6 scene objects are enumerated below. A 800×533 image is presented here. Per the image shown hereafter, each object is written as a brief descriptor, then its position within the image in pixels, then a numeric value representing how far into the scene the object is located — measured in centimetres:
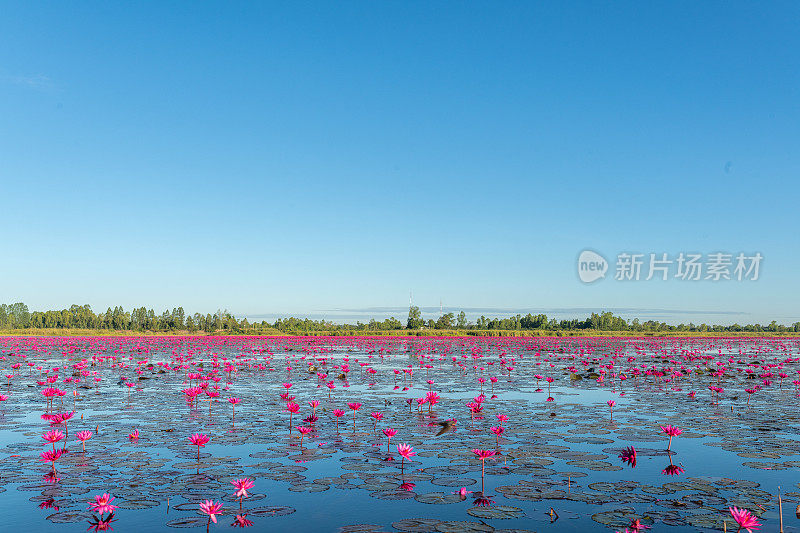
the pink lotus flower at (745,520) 477
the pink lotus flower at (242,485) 600
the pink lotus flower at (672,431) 822
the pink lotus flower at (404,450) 735
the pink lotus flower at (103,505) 539
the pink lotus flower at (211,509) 529
